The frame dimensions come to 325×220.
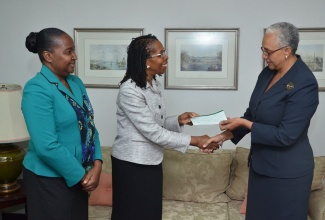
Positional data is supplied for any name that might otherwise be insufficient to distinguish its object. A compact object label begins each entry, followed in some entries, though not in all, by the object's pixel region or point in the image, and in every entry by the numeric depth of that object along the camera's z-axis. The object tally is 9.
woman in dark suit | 1.87
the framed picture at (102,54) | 3.19
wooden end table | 2.69
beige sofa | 2.86
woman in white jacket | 2.13
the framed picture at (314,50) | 2.98
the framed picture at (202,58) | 3.09
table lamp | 2.72
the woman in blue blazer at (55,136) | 1.81
